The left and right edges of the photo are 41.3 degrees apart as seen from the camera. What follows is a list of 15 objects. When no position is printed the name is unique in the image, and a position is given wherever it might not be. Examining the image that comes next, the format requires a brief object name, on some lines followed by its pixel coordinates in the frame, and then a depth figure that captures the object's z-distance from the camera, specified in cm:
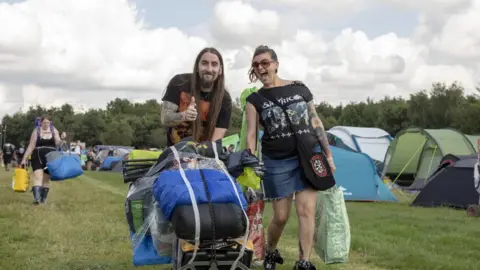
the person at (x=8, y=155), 3662
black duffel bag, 346
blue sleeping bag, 354
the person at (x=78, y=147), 1502
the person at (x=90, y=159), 4372
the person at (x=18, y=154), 3533
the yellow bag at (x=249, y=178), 423
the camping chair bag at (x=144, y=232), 397
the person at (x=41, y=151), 1078
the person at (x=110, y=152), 4530
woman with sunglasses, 510
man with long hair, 461
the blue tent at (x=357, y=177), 1454
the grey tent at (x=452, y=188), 1290
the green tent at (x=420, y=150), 1880
